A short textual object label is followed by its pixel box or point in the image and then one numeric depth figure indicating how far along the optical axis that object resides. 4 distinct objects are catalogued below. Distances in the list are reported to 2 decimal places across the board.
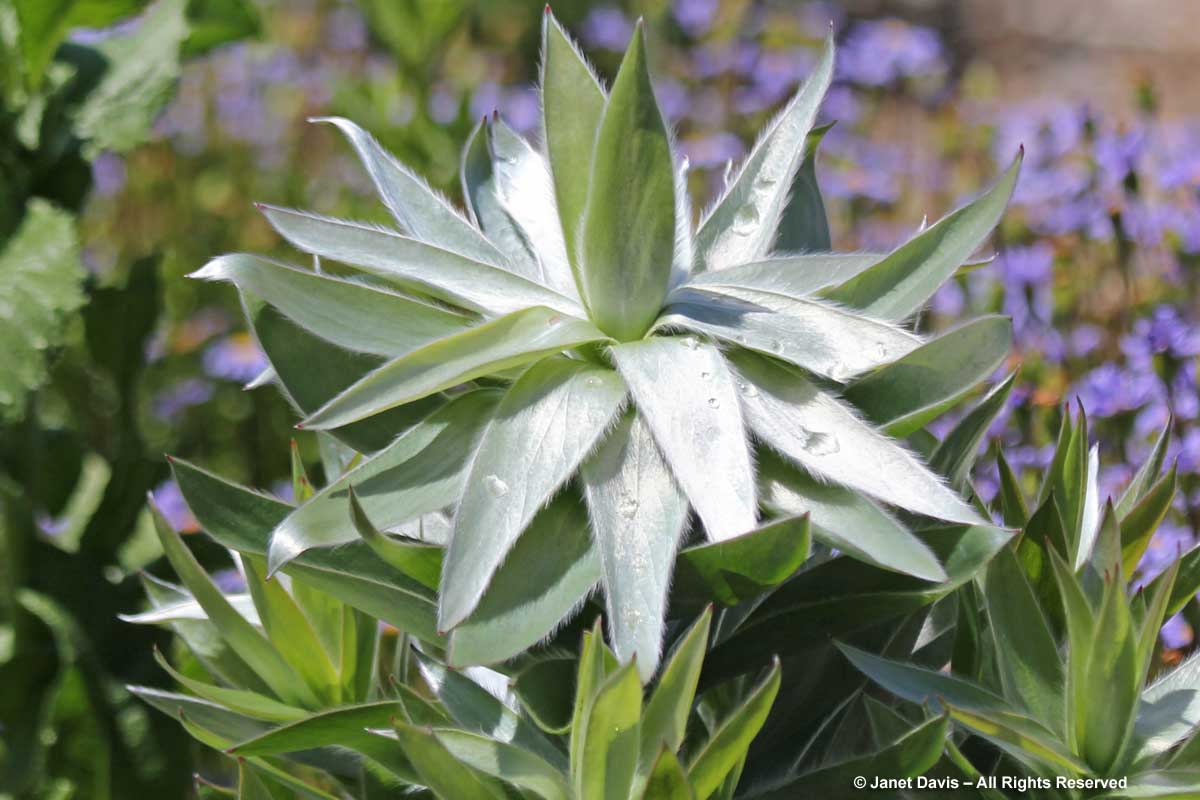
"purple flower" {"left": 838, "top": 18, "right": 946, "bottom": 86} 6.72
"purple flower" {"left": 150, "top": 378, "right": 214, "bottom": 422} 5.50
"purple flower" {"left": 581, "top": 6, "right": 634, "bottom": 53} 8.13
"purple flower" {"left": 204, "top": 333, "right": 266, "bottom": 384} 5.44
